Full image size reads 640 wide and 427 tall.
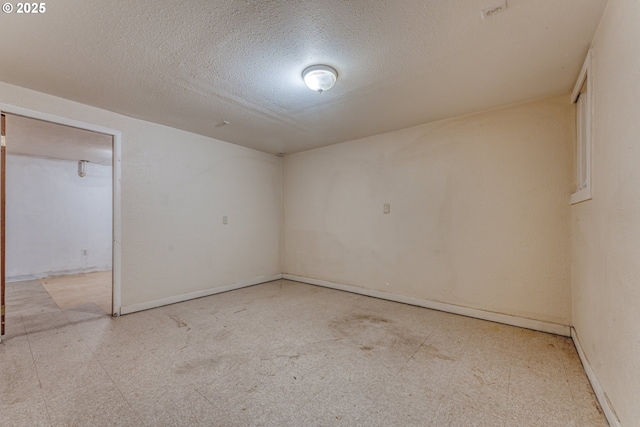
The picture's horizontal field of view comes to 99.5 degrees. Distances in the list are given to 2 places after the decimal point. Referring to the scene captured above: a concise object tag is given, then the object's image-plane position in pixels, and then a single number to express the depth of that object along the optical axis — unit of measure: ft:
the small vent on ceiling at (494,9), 5.09
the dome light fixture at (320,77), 7.14
